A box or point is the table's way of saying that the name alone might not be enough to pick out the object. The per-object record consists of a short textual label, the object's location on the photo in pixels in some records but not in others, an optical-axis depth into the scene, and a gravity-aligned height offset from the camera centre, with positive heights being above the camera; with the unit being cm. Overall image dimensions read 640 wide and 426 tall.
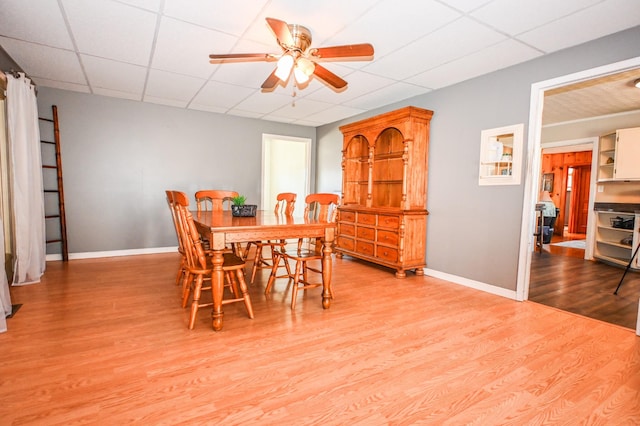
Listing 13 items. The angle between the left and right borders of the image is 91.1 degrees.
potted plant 323 -21
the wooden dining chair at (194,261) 234 -61
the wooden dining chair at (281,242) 360 -62
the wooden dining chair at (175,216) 268 -26
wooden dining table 233 -37
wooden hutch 403 +0
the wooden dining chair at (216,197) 419 -13
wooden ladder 440 +0
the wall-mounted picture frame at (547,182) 936 +34
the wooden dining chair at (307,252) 293 -65
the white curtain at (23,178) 326 +6
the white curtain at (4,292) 244 -86
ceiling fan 229 +103
